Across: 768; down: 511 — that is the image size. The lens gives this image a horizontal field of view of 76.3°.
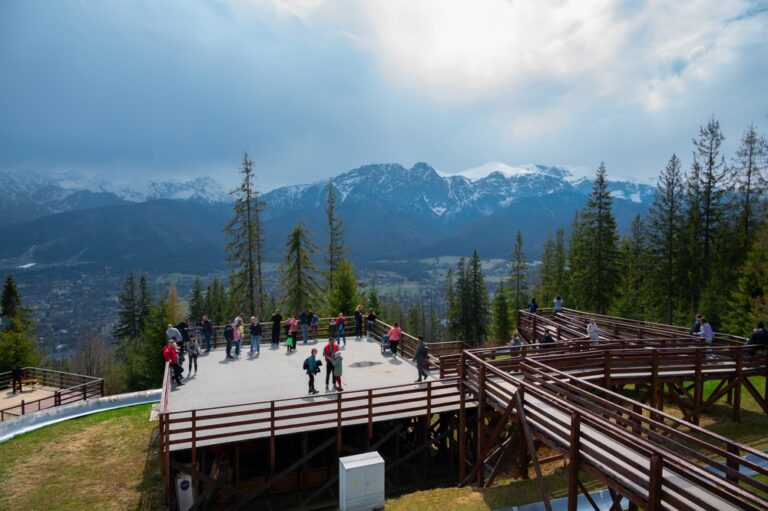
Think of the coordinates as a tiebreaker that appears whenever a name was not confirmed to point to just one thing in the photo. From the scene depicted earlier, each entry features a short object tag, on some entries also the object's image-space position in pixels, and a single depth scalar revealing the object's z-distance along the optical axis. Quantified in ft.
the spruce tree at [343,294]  132.36
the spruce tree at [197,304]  278.46
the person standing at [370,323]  93.16
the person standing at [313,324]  89.25
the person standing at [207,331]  81.28
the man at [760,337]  56.24
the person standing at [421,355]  58.54
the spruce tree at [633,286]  129.18
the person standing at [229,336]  77.71
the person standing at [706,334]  60.80
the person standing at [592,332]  64.74
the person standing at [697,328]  63.96
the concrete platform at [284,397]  46.29
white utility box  38.52
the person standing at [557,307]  88.94
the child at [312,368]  55.62
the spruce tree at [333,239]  168.14
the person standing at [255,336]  78.88
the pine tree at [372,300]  175.22
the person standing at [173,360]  57.77
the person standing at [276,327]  84.79
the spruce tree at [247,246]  131.75
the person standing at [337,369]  56.95
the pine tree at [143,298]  238.11
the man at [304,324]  87.86
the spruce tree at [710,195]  119.44
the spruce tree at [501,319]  208.13
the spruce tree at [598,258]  137.18
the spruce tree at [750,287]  97.50
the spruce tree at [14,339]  122.42
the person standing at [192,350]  67.62
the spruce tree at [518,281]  261.07
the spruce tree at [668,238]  126.11
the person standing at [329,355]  58.03
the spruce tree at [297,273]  135.03
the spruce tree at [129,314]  236.63
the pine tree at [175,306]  188.44
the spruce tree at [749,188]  116.06
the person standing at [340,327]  85.61
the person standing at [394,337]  73.61
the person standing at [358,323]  92.68
